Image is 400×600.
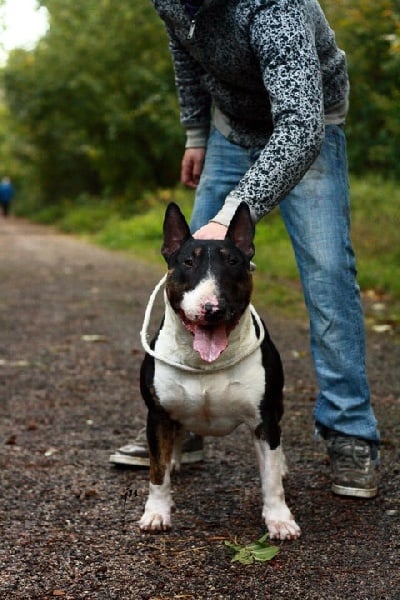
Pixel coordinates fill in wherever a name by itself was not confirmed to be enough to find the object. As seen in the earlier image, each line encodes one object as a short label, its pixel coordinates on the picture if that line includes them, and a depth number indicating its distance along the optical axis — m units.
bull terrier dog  2.96
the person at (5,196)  40.81
